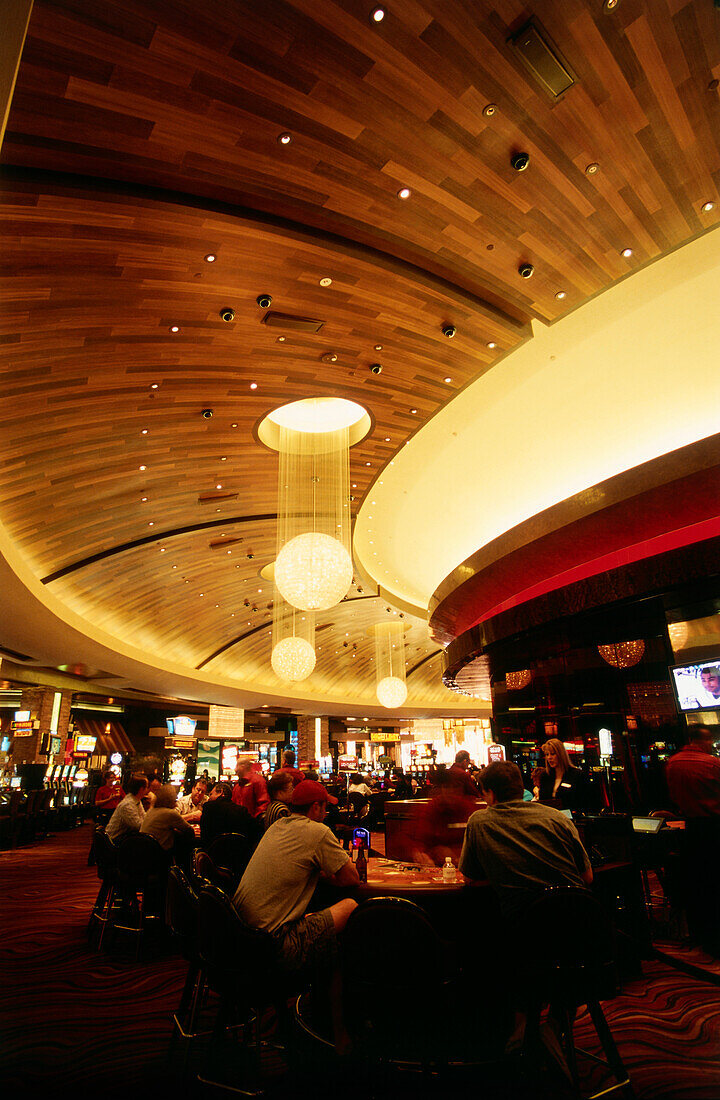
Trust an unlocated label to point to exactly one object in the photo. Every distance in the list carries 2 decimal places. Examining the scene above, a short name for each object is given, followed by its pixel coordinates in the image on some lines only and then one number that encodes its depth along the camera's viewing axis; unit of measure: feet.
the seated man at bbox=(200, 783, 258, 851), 17.07
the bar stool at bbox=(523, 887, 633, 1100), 7.41
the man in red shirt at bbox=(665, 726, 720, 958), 13.75
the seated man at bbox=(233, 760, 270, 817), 22.33
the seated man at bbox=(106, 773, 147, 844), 17.78
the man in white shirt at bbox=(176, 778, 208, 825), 21.53
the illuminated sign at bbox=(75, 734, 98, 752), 58.23
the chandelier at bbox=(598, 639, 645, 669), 23.57
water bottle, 10.16
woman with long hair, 20.92
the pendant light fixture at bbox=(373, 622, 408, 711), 63.62
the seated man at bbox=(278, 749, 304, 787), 20.08
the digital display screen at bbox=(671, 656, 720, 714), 18.81
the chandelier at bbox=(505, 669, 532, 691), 30.03
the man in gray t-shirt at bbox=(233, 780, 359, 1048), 8.36
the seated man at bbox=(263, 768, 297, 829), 15.70
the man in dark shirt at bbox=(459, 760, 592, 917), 8.37
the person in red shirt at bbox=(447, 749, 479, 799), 17.17
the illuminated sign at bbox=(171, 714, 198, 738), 63.87
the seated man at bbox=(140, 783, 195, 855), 15.51
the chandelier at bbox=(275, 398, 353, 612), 18.76
